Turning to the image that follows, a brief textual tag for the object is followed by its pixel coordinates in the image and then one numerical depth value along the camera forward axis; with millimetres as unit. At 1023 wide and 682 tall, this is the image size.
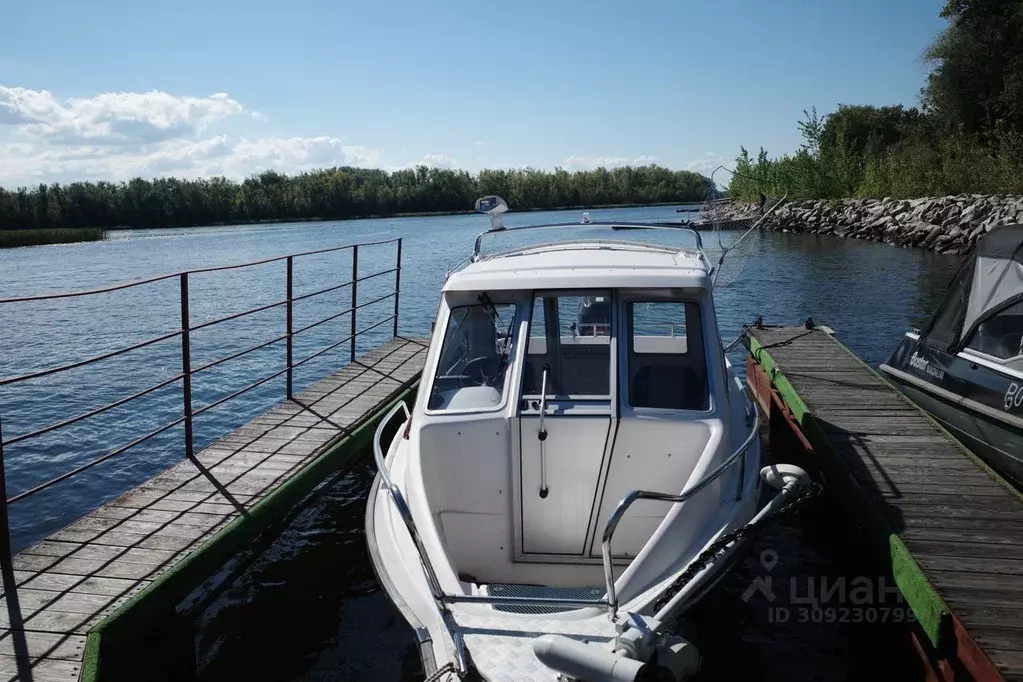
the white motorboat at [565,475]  4086
